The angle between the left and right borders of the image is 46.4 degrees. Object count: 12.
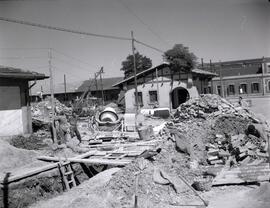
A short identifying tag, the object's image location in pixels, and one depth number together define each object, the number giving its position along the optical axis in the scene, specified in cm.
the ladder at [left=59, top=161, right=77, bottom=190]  1199
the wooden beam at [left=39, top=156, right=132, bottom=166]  1177
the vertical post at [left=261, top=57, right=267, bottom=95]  5078
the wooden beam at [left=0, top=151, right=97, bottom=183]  1052
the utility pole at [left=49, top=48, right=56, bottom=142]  1633
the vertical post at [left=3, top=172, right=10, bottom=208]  998
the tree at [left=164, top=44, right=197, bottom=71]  2991
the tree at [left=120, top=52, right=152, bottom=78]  5381
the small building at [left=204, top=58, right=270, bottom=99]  4950
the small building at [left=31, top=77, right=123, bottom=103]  5225
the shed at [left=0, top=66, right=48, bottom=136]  1659
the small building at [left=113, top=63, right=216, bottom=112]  3075
